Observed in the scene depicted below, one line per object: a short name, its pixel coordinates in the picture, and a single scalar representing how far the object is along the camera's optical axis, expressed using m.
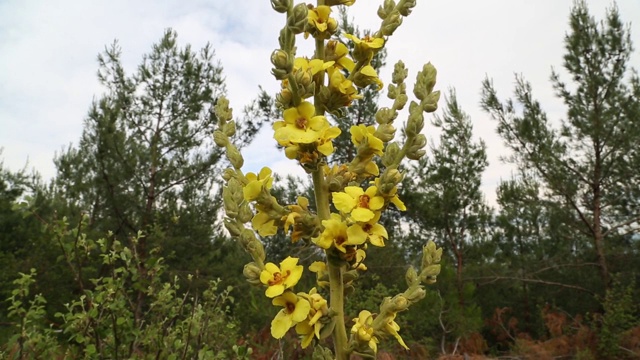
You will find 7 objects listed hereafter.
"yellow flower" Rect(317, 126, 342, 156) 0.27
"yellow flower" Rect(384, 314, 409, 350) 0.28
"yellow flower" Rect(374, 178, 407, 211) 0.27
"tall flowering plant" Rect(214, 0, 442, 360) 0.26
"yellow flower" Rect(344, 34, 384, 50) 0.29
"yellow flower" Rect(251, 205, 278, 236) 0.28
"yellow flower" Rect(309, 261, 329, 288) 0.29
